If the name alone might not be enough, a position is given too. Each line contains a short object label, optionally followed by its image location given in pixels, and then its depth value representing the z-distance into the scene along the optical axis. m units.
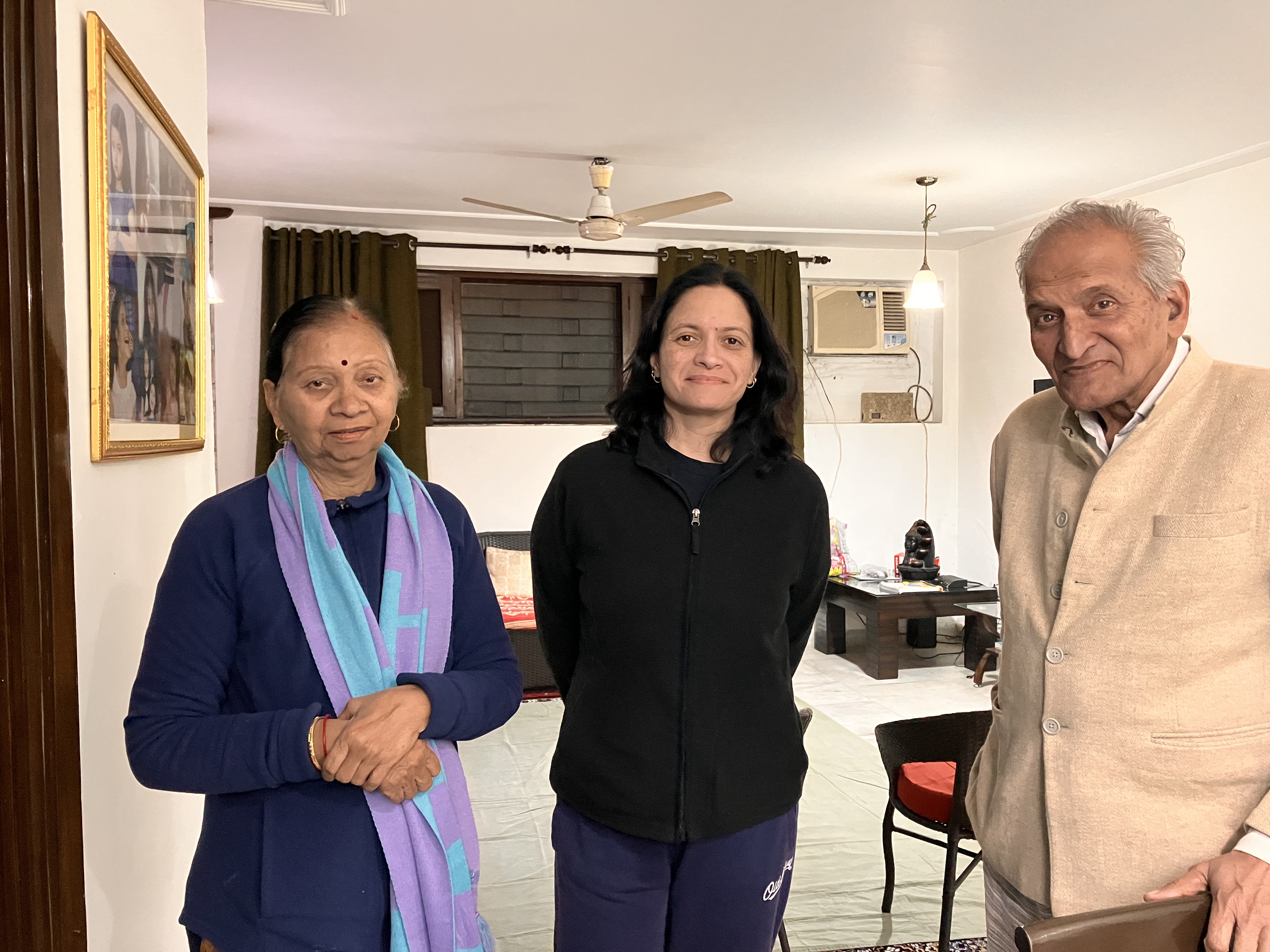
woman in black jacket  1.47
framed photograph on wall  1.34
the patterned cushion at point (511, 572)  5.68
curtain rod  5.89
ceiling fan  4.23
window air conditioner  6.71
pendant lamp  5.15
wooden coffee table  5.41
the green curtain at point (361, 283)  5.67
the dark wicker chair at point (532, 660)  5.05
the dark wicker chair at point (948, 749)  2.24
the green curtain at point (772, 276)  6.34
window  6.18
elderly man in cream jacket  1.14
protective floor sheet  2.73
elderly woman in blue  1.11
